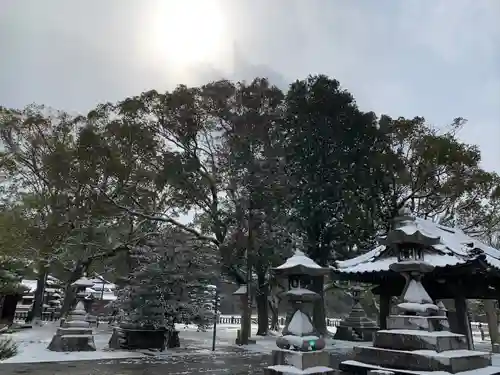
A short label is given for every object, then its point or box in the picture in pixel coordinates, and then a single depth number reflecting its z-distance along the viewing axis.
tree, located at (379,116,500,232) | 20.11
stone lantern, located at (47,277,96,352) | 13.02
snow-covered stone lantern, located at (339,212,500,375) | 8.15
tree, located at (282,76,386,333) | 20.22
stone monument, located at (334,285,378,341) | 21.97
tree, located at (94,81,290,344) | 20.05
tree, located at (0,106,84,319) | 20.81
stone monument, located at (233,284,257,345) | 17.72
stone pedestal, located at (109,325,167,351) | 14.24
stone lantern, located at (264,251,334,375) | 7.86
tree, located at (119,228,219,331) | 14.02
